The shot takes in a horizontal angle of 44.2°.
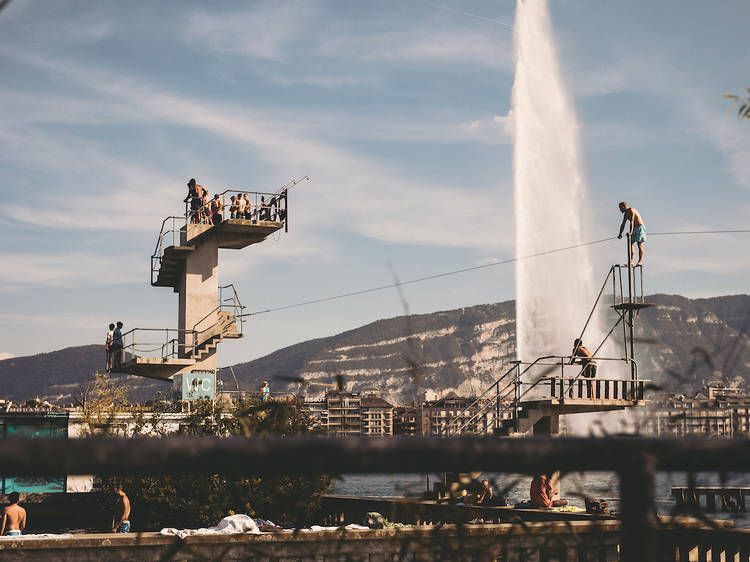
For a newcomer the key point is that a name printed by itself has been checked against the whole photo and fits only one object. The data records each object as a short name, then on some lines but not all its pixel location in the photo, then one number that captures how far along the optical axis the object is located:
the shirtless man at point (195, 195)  49.50
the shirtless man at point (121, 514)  17.53
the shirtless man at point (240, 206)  48.25
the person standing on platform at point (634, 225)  28.22
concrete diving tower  47.34
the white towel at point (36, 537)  11.73
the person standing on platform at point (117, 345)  48.31
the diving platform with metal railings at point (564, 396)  27.89
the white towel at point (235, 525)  12.22
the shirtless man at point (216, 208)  48.53
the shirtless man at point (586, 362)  27.05
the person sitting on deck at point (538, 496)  17.47
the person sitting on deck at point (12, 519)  16.15
